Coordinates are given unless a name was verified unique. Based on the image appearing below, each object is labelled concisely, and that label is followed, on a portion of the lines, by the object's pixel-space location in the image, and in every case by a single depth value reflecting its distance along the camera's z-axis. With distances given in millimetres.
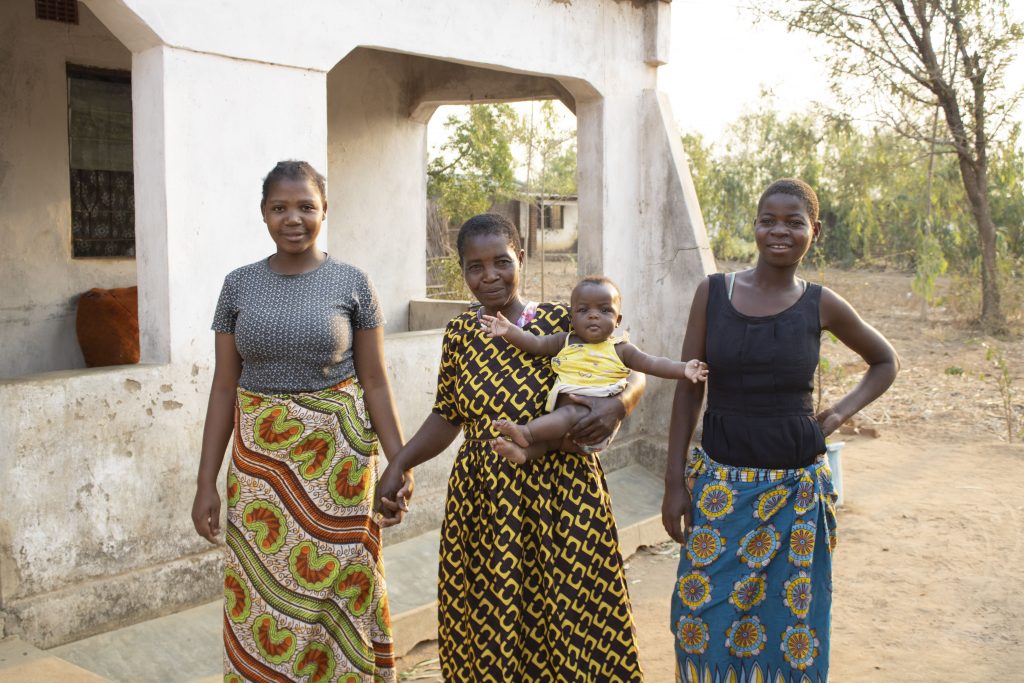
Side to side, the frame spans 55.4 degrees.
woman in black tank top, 2764
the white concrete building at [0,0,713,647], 3871
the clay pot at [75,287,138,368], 6172
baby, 2523
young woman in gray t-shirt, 2814
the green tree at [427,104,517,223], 13125
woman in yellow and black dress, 2590
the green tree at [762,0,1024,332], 12516
